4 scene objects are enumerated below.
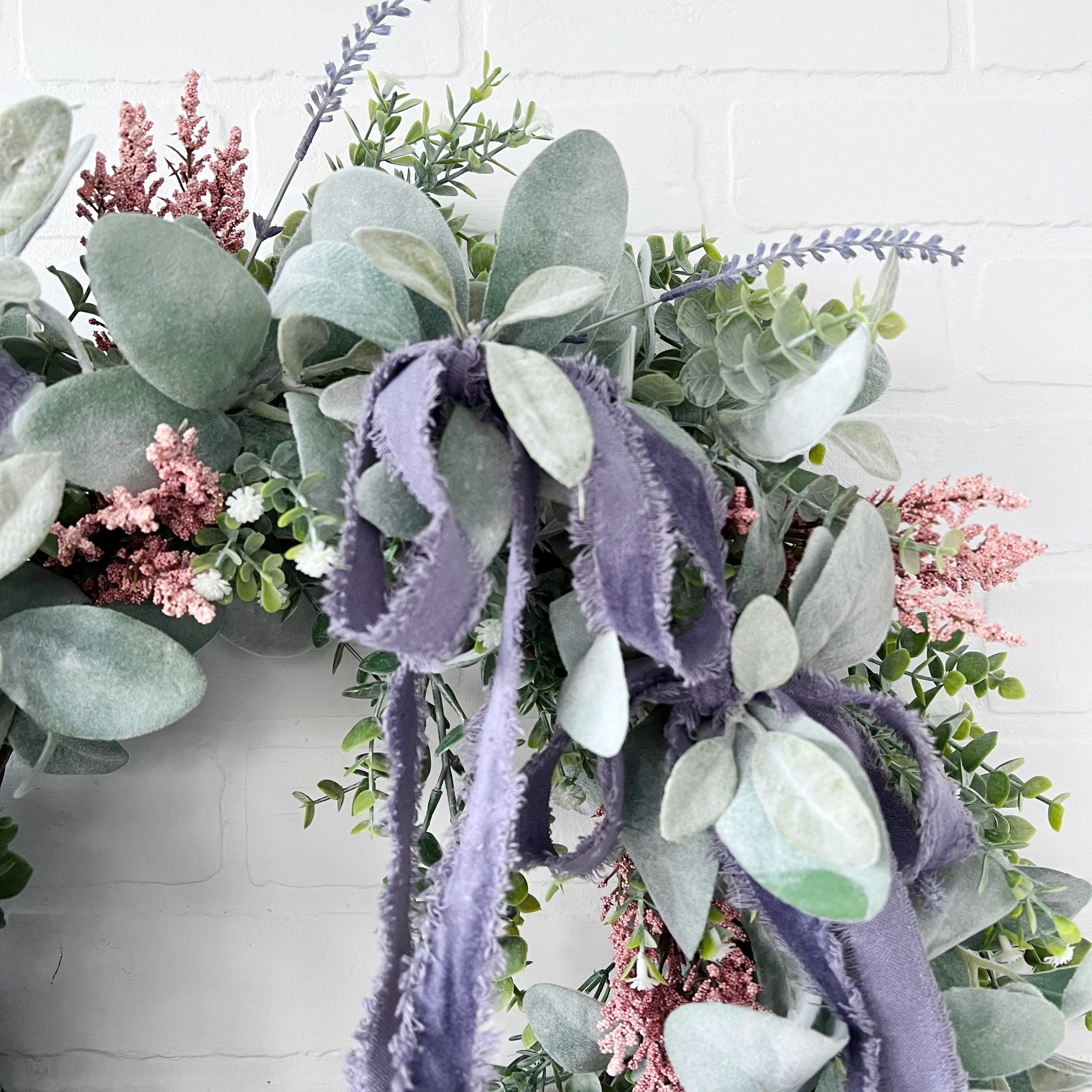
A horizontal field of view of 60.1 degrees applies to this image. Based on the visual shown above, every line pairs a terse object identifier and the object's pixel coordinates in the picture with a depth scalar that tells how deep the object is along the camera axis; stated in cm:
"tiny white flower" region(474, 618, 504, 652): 53
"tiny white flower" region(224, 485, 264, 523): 49
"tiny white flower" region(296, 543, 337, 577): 46
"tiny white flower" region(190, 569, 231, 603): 49
